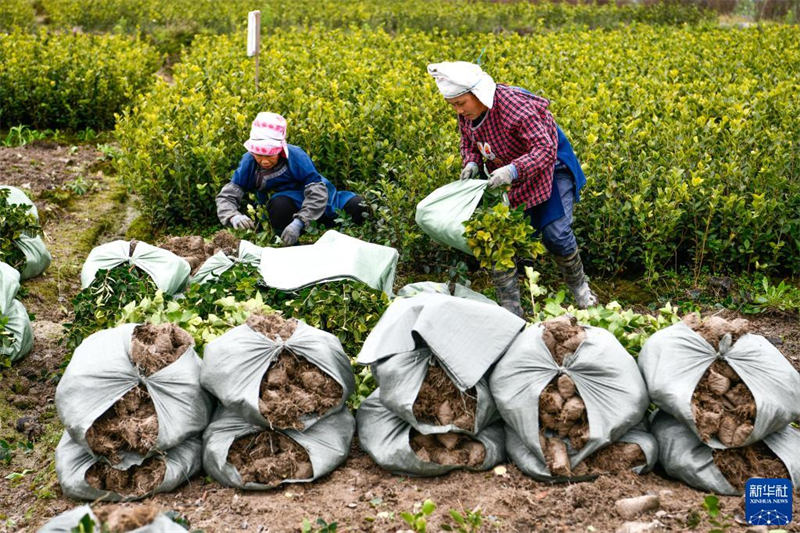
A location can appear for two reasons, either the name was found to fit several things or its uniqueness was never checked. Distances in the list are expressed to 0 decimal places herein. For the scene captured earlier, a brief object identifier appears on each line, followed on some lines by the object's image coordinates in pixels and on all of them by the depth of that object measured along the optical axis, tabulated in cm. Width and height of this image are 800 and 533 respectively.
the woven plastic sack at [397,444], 323
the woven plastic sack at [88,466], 321
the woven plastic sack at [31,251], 539
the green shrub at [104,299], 408
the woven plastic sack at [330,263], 417
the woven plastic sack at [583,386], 313
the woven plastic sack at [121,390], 317
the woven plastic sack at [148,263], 440
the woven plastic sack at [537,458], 317
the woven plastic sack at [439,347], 320
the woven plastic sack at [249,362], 319
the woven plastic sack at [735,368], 308
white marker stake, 657
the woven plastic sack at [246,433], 323
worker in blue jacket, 530
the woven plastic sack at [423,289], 420
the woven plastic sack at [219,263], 446
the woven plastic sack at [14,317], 436
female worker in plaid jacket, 419
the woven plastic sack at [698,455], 312
